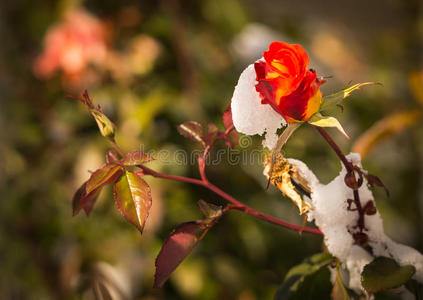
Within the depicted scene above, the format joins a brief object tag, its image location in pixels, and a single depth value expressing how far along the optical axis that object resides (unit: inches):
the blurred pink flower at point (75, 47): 93.8
